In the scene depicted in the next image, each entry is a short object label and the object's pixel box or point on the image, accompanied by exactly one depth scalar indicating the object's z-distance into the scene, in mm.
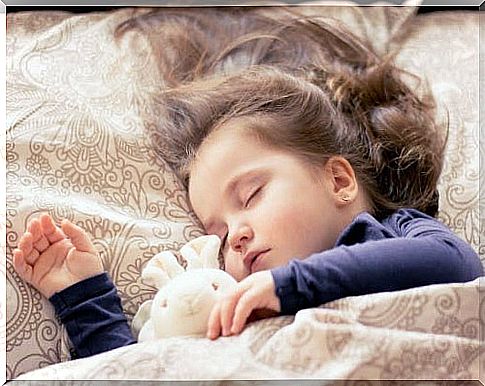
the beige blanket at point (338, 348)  1281
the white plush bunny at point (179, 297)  1343
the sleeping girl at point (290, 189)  1344
